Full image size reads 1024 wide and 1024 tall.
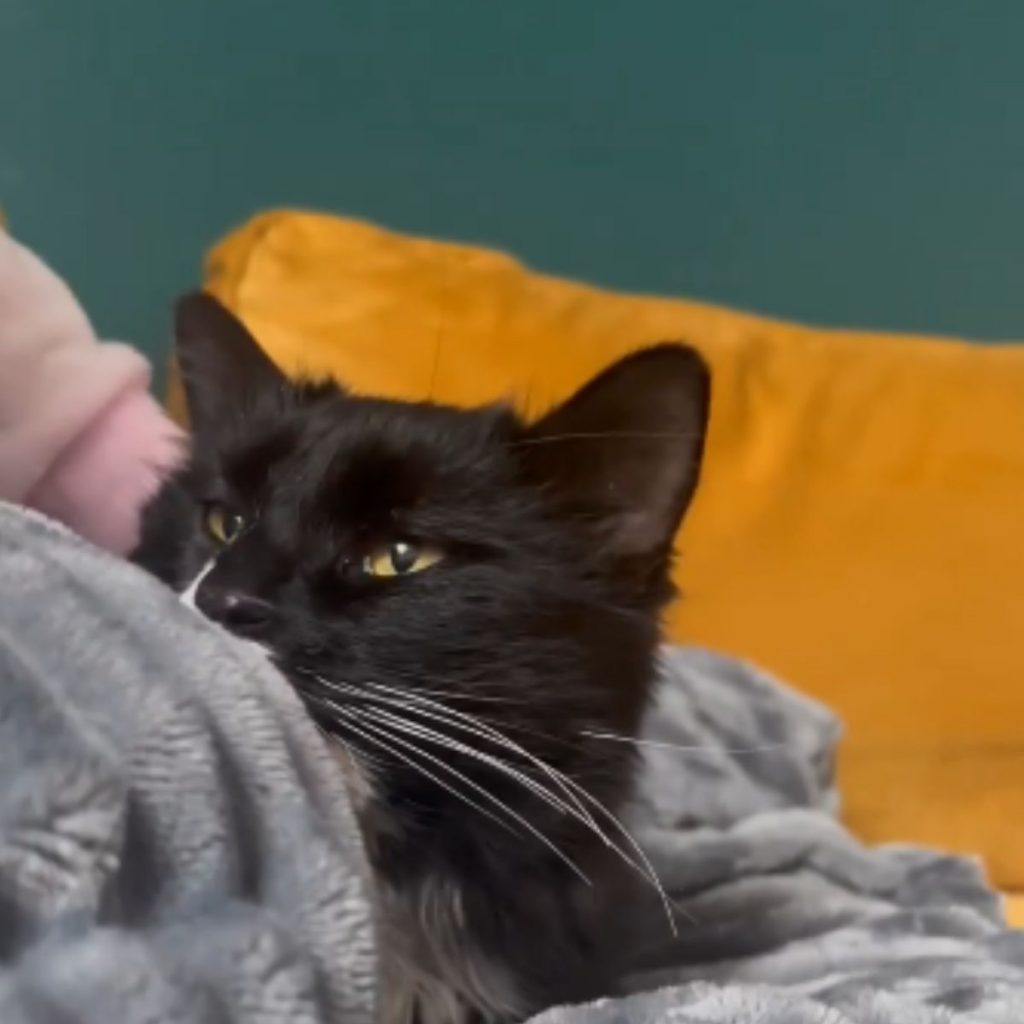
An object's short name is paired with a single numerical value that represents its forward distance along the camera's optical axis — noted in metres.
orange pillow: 0.93
